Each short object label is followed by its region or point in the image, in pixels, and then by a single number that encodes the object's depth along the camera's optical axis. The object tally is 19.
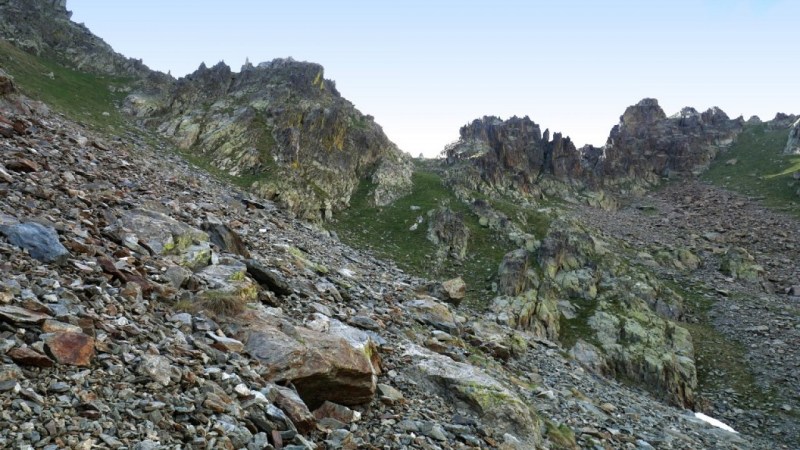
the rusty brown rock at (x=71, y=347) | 6.49
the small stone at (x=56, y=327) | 6.79
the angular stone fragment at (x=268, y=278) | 14.28
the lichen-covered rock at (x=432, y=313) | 20.20
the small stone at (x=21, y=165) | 13.12
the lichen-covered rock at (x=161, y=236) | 12.49
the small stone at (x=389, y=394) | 10.75
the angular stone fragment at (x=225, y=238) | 16.48
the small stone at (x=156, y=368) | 7.05
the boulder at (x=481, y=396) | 12.23
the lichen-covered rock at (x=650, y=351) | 36.25
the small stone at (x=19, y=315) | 6.52
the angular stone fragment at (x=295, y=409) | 8.30
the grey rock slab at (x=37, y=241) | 8.96
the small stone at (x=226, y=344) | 9.12
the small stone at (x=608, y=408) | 19.28
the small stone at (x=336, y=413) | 9.47
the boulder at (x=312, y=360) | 9.57
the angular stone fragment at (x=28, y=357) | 6.03
